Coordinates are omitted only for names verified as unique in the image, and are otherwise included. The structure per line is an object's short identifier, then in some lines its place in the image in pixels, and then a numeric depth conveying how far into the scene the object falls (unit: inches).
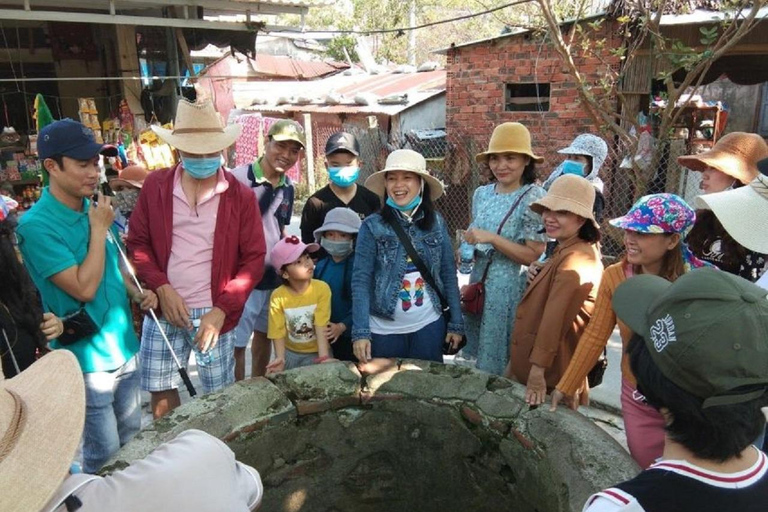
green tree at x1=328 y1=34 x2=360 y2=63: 773.3
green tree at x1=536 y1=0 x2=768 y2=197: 190.5
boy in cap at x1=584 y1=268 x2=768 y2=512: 39.9
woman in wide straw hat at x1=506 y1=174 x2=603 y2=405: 87.9
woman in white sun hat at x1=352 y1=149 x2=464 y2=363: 100.0
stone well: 78.3
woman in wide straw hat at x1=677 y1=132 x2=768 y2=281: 82.2
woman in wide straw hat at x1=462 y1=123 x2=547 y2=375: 106.0
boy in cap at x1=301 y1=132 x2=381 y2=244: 128.0
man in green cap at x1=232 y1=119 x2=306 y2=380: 126.3
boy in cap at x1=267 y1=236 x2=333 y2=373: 109.5
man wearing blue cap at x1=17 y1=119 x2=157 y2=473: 84.7
